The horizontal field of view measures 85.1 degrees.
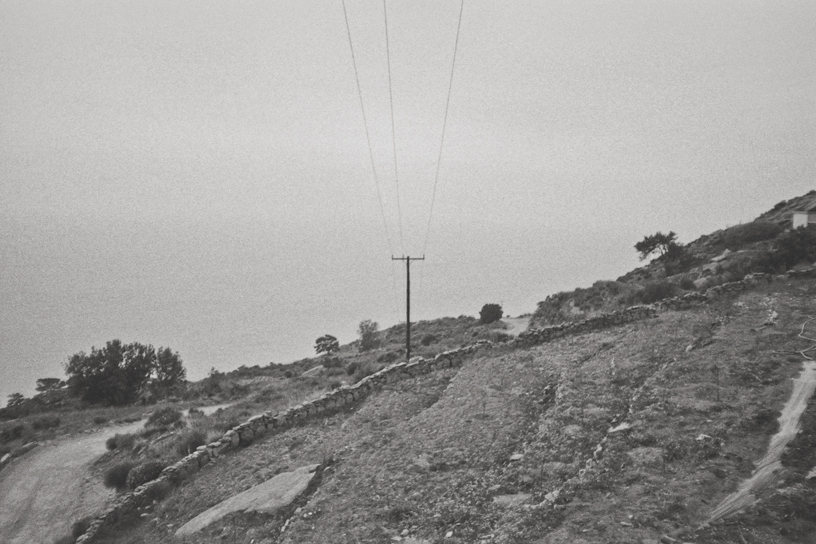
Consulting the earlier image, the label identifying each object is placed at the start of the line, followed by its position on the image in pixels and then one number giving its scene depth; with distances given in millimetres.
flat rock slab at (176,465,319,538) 10797
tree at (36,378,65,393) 68569
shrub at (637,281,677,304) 27969
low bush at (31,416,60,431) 29473
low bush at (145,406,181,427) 25844
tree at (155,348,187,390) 51031
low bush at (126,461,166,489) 15844
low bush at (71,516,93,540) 13522
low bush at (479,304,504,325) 50281
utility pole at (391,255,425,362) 29516
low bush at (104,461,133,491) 17875
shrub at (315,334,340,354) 78306
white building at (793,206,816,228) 38306
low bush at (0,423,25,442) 27808
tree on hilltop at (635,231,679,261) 53938
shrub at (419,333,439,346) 44153
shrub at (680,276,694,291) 29575
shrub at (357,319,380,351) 59991
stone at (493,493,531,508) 8539
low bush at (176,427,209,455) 17000
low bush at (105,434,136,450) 22906
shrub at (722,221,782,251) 44753
